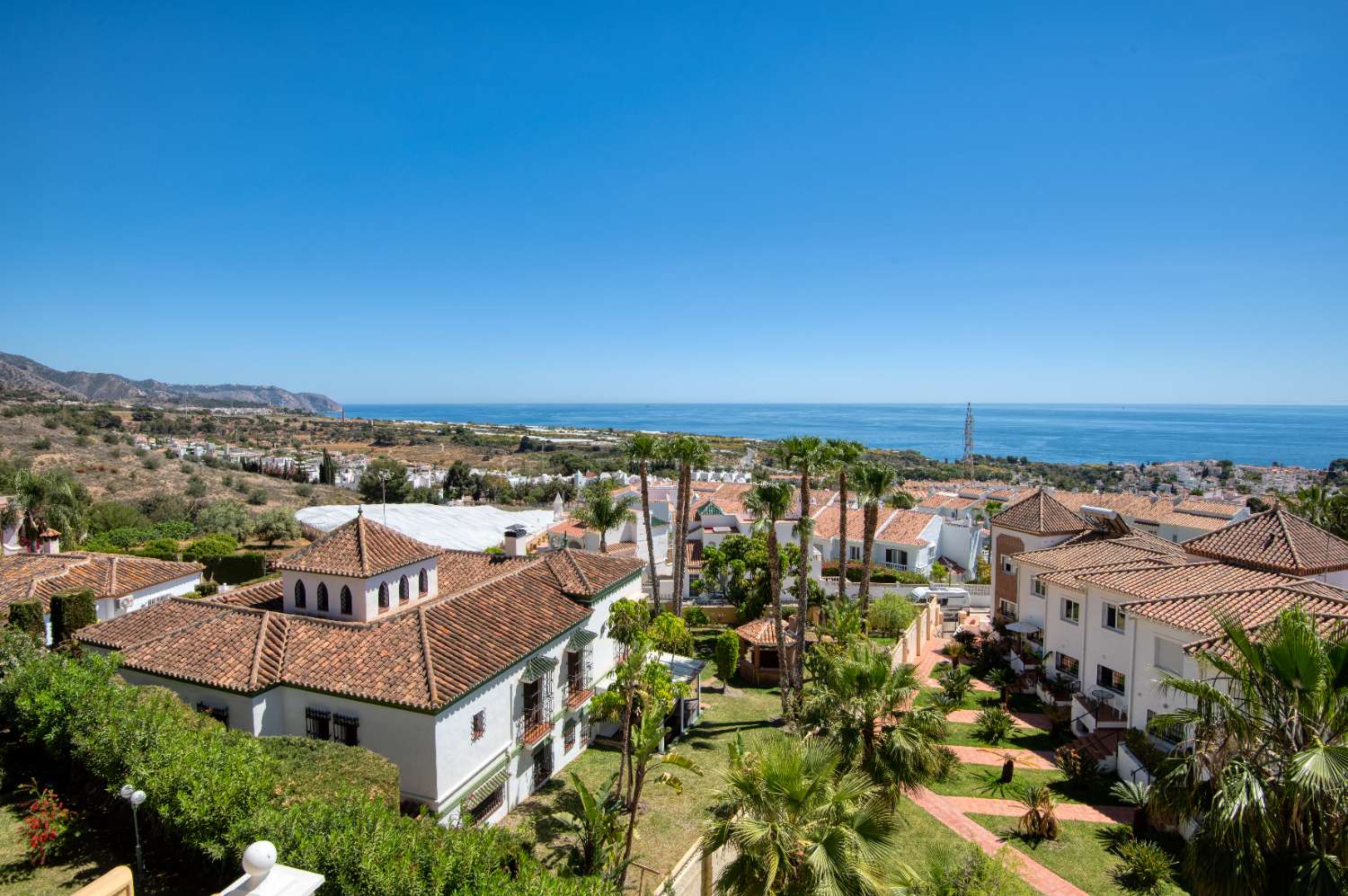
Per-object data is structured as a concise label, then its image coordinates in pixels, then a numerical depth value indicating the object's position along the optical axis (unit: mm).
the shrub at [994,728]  24125
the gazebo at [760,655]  30531
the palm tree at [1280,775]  8195
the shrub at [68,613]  20031
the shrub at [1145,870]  15469
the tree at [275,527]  50531
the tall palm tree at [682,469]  33375
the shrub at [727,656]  28953
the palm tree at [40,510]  35781
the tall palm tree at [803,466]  25875
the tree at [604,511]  35312
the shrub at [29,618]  19766
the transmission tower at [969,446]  135000
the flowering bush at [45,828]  11484
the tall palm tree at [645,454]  34938
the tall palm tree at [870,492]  31172
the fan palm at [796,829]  9695
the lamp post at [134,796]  10039
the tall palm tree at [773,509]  26000
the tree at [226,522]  50719
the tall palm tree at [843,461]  27656
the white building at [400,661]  16078
